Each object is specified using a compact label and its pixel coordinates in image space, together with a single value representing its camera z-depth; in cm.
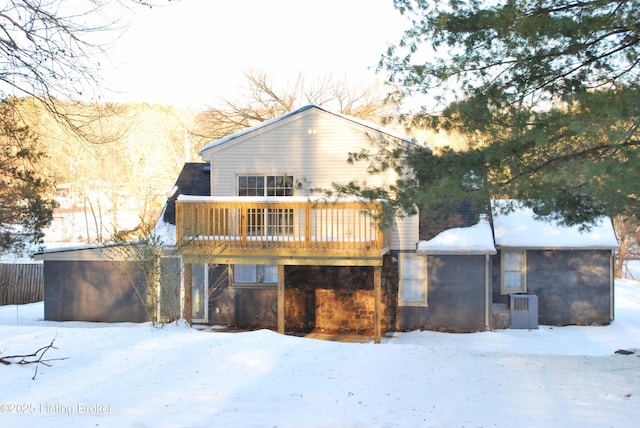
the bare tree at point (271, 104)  3061
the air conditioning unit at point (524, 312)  1440
